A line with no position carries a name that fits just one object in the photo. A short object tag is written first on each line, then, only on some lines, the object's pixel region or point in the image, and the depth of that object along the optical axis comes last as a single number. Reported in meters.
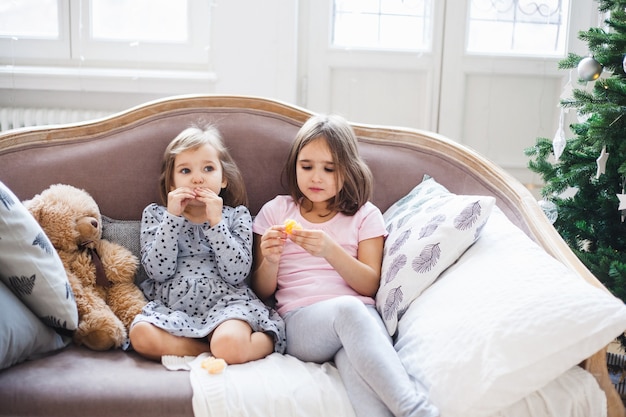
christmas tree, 1.91
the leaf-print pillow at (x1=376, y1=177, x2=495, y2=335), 1.67
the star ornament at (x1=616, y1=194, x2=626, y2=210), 1.89
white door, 2.81
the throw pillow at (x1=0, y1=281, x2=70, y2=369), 1.40
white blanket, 1.36
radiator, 2.62
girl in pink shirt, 1.54
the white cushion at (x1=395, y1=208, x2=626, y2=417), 1.33
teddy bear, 1.66
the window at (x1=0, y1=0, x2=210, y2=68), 2.69
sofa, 1.35
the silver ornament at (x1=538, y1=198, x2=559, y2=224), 2.14
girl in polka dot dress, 1.60
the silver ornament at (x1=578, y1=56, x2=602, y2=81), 1.97
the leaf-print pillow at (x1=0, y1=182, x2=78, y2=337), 1.49
